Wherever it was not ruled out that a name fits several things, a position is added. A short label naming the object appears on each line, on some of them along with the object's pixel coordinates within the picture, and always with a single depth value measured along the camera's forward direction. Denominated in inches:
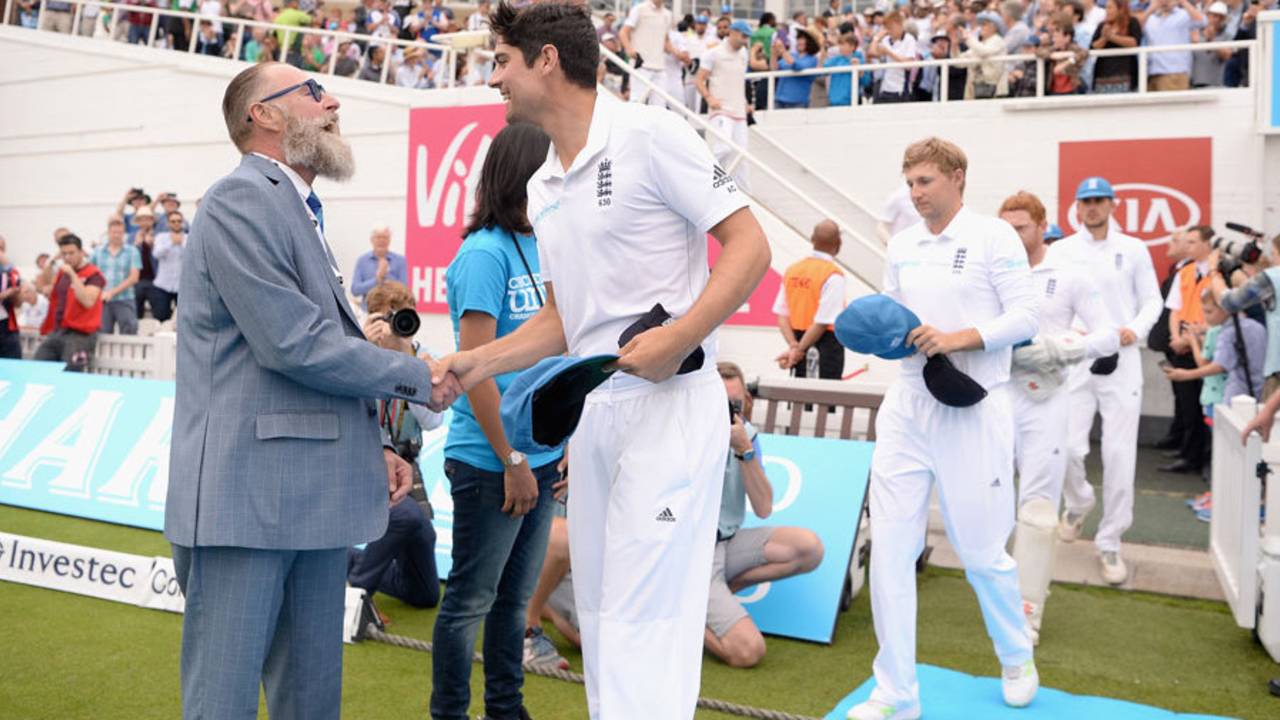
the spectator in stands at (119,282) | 554.6
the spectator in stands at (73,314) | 474.0
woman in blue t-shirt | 151.4
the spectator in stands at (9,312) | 497.0
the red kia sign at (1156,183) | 523.5
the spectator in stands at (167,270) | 616.1
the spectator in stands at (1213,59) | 532.7
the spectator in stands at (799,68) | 637.3
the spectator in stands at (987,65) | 569.0
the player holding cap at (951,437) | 184.4
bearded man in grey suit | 113.0
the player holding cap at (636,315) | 112.0
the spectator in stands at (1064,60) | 546.6
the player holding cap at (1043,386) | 231.5
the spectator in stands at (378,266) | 563.2
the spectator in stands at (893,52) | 607.5
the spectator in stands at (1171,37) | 534.6
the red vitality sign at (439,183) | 579.2
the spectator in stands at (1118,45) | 538.0
